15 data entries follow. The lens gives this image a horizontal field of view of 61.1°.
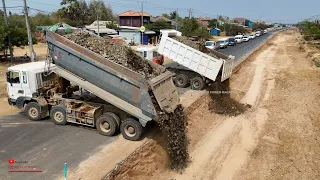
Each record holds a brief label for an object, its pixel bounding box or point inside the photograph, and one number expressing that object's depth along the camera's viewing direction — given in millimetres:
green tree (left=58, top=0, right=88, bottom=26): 52750
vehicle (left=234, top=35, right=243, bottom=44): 50050
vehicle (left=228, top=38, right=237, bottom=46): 45062
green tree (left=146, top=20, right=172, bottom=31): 49297
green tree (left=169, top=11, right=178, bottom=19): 96025
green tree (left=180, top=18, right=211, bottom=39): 48469
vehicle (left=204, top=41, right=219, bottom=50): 31575
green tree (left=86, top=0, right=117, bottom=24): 57984
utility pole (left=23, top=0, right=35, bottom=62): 18572
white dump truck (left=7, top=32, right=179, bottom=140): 8617
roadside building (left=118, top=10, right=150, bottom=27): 54997
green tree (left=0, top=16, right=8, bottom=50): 20344
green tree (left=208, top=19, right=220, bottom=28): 90819
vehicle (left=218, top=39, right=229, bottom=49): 39022
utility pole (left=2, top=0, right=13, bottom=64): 21178
